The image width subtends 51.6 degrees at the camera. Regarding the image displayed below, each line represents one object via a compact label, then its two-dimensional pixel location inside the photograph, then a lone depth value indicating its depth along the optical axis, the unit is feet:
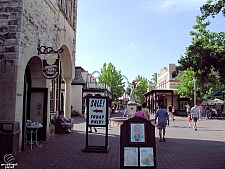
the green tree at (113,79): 152.87
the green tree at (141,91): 210.18
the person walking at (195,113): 45.62
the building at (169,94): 116.26
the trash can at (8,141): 18.62
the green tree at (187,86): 100.39
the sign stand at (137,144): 16.78
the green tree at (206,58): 45.73
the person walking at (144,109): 35.49
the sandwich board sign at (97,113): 25.31
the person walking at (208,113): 88.10
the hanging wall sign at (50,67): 26.94
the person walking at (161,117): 32.26
